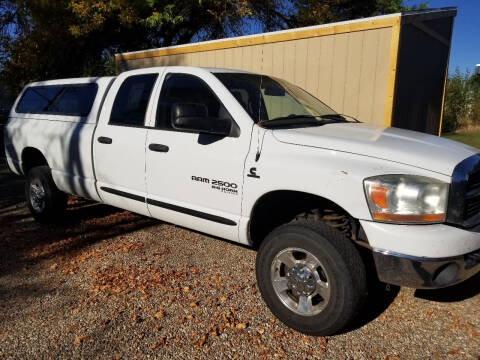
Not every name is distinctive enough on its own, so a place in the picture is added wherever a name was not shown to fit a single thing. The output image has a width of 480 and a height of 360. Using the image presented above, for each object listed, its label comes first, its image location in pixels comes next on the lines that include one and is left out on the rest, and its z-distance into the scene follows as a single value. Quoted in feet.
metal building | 20.39
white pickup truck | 8.60
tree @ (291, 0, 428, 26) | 47.60
